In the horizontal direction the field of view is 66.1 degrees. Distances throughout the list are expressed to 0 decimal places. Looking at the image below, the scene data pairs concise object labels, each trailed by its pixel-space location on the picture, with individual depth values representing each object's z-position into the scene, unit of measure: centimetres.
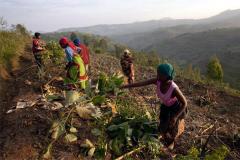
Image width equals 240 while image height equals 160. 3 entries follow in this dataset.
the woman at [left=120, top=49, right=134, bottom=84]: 513
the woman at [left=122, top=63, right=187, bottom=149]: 247
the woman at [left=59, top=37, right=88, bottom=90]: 357
